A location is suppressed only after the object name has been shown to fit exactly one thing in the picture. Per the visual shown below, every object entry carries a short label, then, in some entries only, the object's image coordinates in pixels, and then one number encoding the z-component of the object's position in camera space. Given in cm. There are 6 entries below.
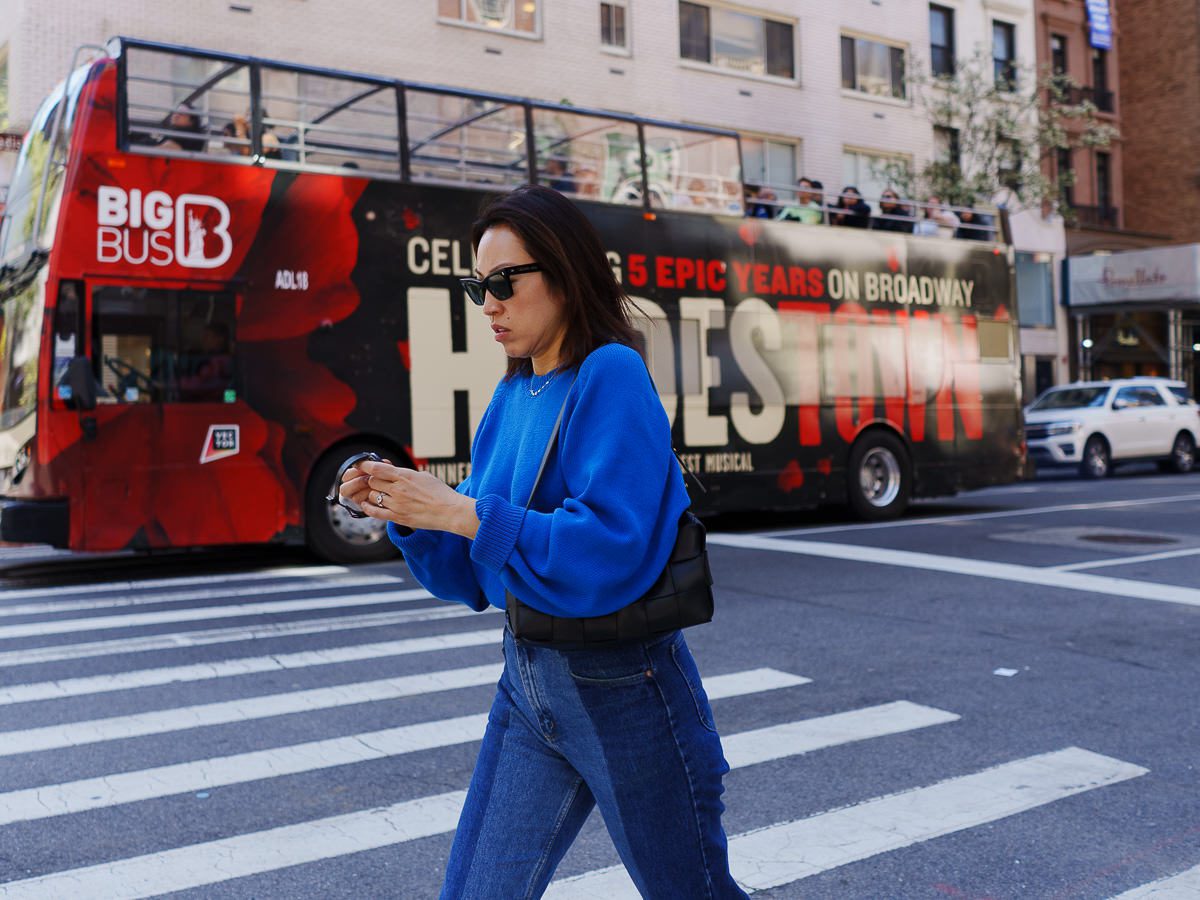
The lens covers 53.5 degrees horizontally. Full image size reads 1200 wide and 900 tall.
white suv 2398
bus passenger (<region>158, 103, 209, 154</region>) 1064
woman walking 202
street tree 2881
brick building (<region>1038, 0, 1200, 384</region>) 3616
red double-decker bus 1019
